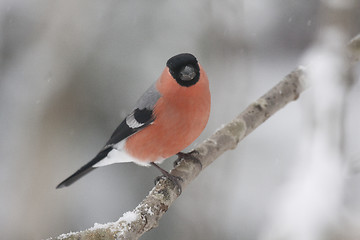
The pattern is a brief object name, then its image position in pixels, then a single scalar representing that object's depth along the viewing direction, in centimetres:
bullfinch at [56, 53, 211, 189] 371
